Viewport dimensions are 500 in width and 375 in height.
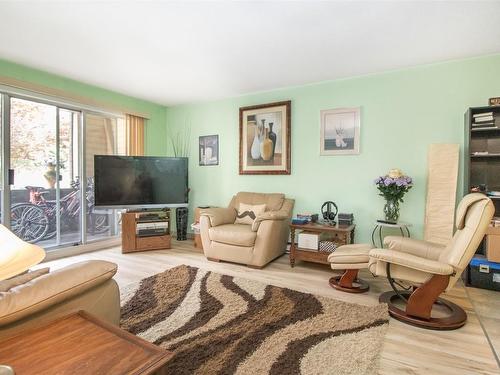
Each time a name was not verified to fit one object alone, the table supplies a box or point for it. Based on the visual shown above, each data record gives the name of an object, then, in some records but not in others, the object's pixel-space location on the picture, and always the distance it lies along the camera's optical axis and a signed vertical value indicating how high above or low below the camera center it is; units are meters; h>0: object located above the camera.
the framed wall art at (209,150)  4.60 +0.52
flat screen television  3.77 -0.03
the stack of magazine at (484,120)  2.71 +0.62
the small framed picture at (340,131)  3.51 +0.66
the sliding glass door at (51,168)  3.22 +0.14
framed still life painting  3.95 +0.63
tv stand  3.89 -0.77
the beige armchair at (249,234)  3.20 -0.68
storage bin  2.63 -0.93
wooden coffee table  0.81 -0.57
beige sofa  1.00 -0.49
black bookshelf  2.77 +0.26
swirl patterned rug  1.54 -1.06
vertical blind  4.42 +0.75
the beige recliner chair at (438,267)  1.86 -0.64
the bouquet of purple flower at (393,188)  2.97 -0.08
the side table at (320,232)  3.04 -0.69
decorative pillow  3.74 -0.46
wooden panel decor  2.97 -0.13
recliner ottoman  2.43 -0.77
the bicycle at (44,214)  3.43 -0.49
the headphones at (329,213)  3.38 -0.42
